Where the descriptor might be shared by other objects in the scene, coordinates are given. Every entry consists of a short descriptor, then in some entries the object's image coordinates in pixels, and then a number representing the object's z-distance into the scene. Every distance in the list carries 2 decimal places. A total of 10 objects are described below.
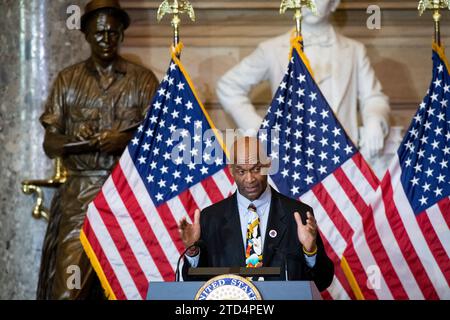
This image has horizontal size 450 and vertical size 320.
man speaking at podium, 11.60
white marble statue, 17.62
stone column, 18.20
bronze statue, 16.33
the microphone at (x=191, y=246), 11.16
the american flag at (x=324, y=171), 15.37
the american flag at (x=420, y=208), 15.11
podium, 9.87
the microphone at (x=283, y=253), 11.02
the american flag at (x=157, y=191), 15.55
